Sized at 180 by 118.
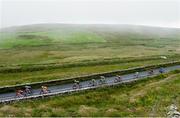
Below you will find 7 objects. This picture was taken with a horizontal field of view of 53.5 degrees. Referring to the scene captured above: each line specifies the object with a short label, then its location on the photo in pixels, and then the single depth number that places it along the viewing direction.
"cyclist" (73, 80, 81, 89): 24.08
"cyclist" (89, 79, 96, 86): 25.08
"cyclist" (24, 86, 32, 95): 22.32
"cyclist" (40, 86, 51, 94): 22.34
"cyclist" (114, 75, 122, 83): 26.47
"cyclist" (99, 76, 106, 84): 25.64
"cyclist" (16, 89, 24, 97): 21.88
